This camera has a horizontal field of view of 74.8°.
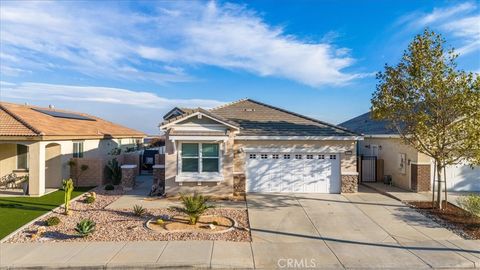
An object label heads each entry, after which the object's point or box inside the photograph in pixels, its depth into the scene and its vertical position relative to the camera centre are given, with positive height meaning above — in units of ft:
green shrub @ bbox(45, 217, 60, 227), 33.19 -9.07
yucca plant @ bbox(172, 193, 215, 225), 33.37 -7.71
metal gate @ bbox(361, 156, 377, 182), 61.11 -6.14
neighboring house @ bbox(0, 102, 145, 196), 47.60 -0.90
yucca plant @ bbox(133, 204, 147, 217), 37.09 -8.87
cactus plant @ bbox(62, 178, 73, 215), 37.68 -6.79
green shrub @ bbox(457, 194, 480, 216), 36.40 -7.92
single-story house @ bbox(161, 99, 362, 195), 47.03 -3.03
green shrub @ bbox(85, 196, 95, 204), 43.93 -8.90
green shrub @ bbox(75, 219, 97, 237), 29.50 -8.70
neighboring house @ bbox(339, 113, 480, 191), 50.39 -4.97
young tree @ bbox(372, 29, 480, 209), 37.91 +4.44
